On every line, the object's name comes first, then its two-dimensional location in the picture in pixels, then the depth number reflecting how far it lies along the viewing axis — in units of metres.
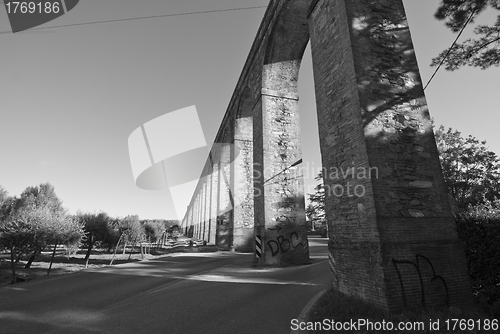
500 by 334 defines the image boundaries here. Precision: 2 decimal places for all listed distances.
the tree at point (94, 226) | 22.42
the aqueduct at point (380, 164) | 4.38
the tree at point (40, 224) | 12.63
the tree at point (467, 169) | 20.95
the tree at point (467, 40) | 5.09
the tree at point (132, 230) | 23.42
